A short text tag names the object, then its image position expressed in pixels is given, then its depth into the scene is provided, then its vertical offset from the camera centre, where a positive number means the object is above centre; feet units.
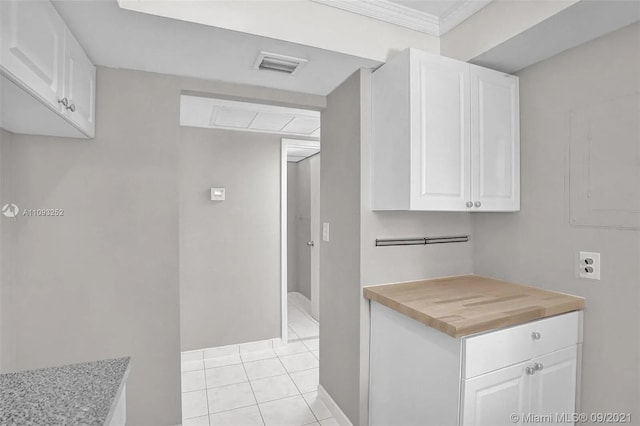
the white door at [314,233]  13.30 -0.94
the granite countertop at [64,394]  2.32 -1.50
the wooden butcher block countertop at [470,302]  4.33 -1.45
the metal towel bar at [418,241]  6.31 -0.62
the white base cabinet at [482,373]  4.23 -2.35
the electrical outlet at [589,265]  5.02 -0.87
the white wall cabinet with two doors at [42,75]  3.16 +1.63
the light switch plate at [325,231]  7.52 -0.48
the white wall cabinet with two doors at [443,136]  5.31 +1.32
